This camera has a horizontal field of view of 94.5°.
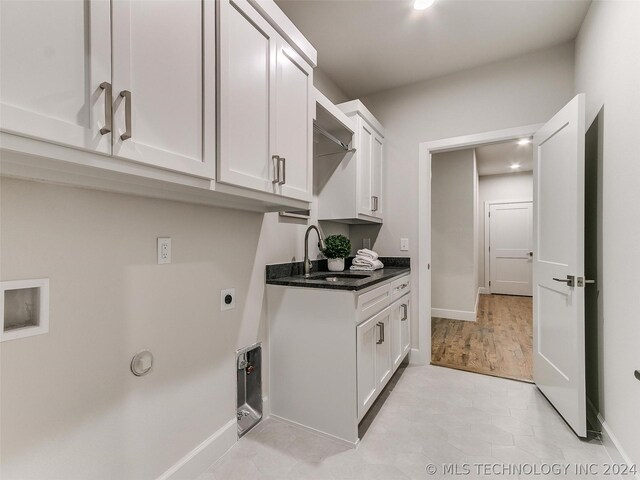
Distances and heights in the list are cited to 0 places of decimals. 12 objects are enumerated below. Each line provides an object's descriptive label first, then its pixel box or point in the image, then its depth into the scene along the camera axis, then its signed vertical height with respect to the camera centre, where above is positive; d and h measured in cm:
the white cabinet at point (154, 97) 67 +44
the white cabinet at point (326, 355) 165 -69
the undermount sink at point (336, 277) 200 -26
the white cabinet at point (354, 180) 244 +51
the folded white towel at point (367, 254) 267 -12
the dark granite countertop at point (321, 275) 170 -25
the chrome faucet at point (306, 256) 217 -11
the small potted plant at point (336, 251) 238 -8
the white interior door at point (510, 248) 618 -16
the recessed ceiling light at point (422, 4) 184 +150
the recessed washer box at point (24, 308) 87 -21
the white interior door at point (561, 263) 173 -15
